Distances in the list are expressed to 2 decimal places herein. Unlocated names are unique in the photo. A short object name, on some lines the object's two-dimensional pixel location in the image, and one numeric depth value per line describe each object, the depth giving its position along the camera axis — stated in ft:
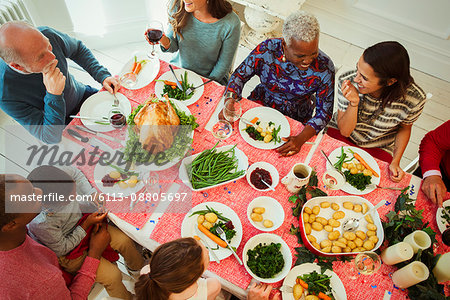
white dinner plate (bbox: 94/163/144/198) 5.78
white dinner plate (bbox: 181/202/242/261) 5.28
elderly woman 6.21
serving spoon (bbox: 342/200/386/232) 5.56
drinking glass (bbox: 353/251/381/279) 5.05
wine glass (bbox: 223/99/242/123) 6.52
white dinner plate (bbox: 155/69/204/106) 7.15
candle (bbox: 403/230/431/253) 5.18
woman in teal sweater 7.80
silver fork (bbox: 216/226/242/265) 5.16
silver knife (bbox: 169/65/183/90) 7.25
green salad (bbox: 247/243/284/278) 5.07
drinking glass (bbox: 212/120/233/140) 6.61
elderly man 6.05
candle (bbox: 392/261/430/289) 4.90
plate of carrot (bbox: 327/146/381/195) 6.20
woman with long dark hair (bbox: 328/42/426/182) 6.25
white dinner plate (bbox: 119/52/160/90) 7.30
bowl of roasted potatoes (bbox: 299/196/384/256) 5.35
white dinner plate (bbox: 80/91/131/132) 6.52
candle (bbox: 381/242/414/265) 5.04
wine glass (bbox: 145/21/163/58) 6.95
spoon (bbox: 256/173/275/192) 5.94
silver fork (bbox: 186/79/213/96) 7.20
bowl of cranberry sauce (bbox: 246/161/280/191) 6.04
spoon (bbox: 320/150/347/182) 6.30
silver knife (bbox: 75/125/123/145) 6.40
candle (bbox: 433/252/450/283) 5.03
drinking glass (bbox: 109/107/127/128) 6.33
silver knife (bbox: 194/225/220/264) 5.19
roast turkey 5.73
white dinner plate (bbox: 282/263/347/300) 5.04
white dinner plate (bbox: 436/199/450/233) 5.83
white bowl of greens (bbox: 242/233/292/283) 5.00
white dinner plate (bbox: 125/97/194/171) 6.00
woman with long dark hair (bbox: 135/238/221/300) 4.57
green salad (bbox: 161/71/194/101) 7.12
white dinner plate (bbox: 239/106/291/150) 6.63
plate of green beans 5.90
